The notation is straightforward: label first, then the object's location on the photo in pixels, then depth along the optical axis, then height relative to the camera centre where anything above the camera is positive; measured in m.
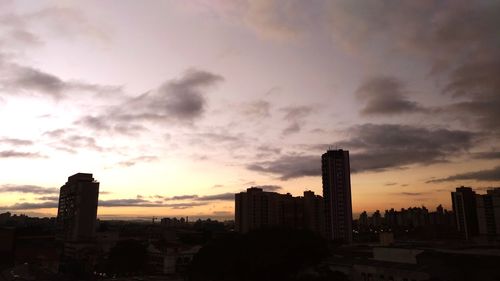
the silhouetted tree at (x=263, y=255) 58.41 -5.13
